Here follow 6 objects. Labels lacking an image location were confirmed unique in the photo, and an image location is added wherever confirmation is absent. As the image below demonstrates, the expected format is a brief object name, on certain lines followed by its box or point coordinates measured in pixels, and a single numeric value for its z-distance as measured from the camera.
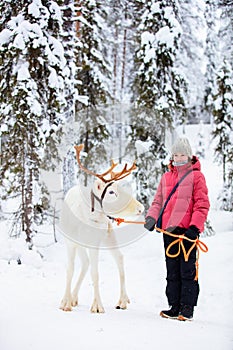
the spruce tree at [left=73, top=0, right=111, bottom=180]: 13.49
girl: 4.72
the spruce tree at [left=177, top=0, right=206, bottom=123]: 12.80
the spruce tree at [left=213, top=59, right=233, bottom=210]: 16.91
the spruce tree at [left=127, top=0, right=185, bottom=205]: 11.68
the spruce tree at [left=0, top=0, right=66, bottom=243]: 7.94
